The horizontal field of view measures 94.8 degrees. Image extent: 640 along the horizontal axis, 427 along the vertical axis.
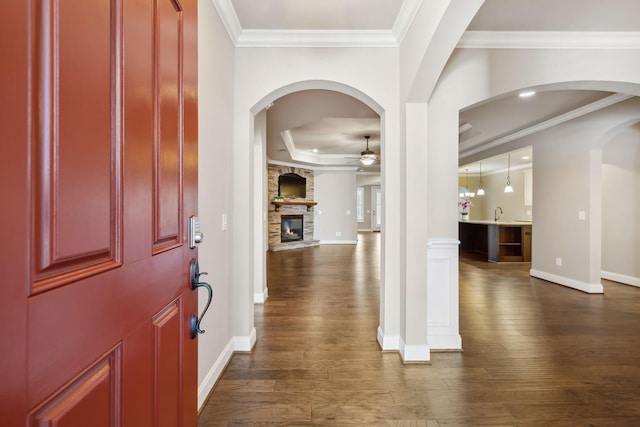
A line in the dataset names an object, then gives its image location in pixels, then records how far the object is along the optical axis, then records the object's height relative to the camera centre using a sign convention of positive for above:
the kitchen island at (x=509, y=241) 6.56 -0.63
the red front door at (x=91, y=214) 0.43 +0.00
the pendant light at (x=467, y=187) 11.00 +1.15
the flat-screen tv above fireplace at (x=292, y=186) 9.15 +0.89
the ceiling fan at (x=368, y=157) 6.23 +1.20
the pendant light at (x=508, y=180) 9.03 +1.15
